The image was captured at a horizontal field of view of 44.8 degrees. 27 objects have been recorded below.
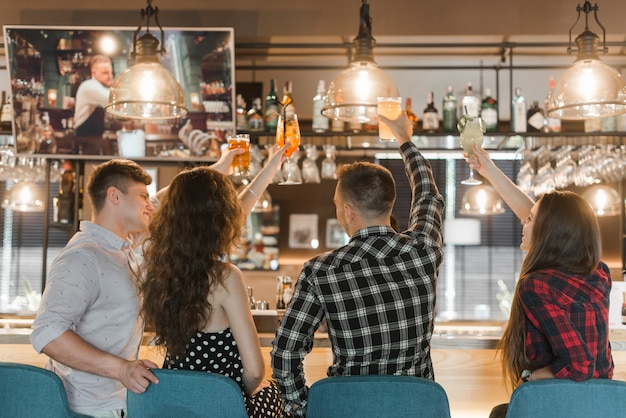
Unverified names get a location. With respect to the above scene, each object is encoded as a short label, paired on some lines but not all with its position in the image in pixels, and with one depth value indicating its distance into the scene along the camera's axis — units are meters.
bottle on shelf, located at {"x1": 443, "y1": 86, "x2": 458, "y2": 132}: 5.27
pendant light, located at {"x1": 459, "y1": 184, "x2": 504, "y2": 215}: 6.61
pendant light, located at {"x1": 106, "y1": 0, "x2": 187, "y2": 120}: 3.26
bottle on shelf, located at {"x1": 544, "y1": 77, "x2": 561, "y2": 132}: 5.11
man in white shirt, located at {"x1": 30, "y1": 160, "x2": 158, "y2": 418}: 2.24
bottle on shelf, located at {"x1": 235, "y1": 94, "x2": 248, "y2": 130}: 5.04
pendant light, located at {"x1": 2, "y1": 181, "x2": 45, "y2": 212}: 6.23
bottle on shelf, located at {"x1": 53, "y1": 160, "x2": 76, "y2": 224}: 5.37
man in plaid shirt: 2.23
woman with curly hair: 2.20
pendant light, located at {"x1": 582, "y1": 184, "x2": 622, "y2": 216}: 6.15
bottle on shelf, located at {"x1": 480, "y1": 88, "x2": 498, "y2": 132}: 5.10
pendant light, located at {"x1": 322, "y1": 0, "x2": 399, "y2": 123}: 3.20
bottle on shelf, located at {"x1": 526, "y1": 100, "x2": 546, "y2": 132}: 5.19
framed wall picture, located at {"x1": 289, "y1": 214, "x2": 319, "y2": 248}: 8.00
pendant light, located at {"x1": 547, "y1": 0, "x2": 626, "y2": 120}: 3.03
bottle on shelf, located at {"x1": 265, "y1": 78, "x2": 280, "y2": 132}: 5.11
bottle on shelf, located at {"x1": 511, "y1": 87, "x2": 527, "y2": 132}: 4.98
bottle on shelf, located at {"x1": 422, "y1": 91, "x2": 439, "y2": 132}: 5.18
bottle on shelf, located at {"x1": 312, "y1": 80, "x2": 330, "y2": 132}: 5.00
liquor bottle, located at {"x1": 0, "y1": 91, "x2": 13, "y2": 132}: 5.45
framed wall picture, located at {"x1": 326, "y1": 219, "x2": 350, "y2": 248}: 7.99
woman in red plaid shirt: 2.20
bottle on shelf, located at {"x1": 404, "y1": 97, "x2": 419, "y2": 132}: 4.97
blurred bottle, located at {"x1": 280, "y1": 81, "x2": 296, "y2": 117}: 3.25
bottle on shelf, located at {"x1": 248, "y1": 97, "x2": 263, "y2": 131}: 5.02
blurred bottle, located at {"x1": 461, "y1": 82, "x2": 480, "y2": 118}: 4.89
